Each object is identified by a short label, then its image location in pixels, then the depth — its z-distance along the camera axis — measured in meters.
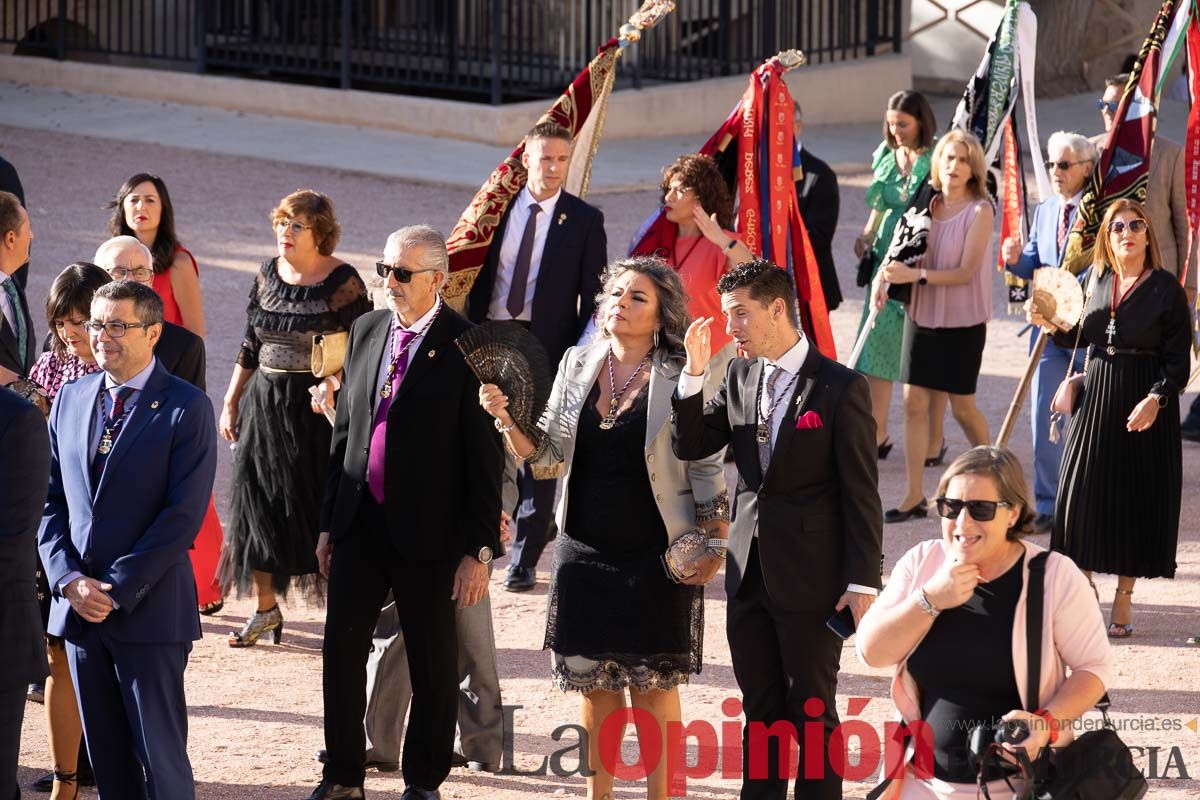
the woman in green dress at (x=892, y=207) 19.33
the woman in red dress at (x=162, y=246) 14.60
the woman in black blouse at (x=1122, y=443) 14.55
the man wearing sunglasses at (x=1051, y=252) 16.97
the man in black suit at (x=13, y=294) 13.11
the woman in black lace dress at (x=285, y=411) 13.92
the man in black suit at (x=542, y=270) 16.02
